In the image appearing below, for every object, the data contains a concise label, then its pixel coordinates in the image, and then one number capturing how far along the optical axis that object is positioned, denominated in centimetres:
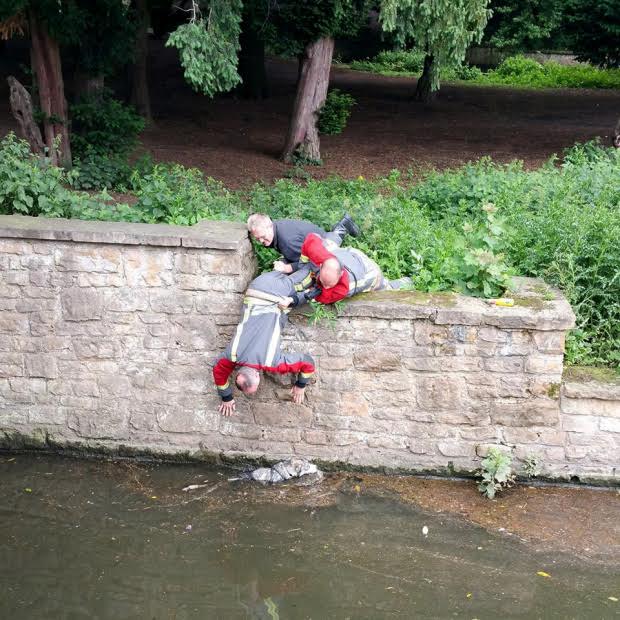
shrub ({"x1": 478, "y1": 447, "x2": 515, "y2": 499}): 618
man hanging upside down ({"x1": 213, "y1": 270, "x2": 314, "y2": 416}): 602
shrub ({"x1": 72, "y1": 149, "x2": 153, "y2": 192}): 1280
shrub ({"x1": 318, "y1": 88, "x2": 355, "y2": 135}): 1595
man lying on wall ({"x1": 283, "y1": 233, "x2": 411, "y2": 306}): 595
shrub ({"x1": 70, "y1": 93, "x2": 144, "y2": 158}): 1359
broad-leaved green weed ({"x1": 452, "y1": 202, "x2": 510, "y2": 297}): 636
